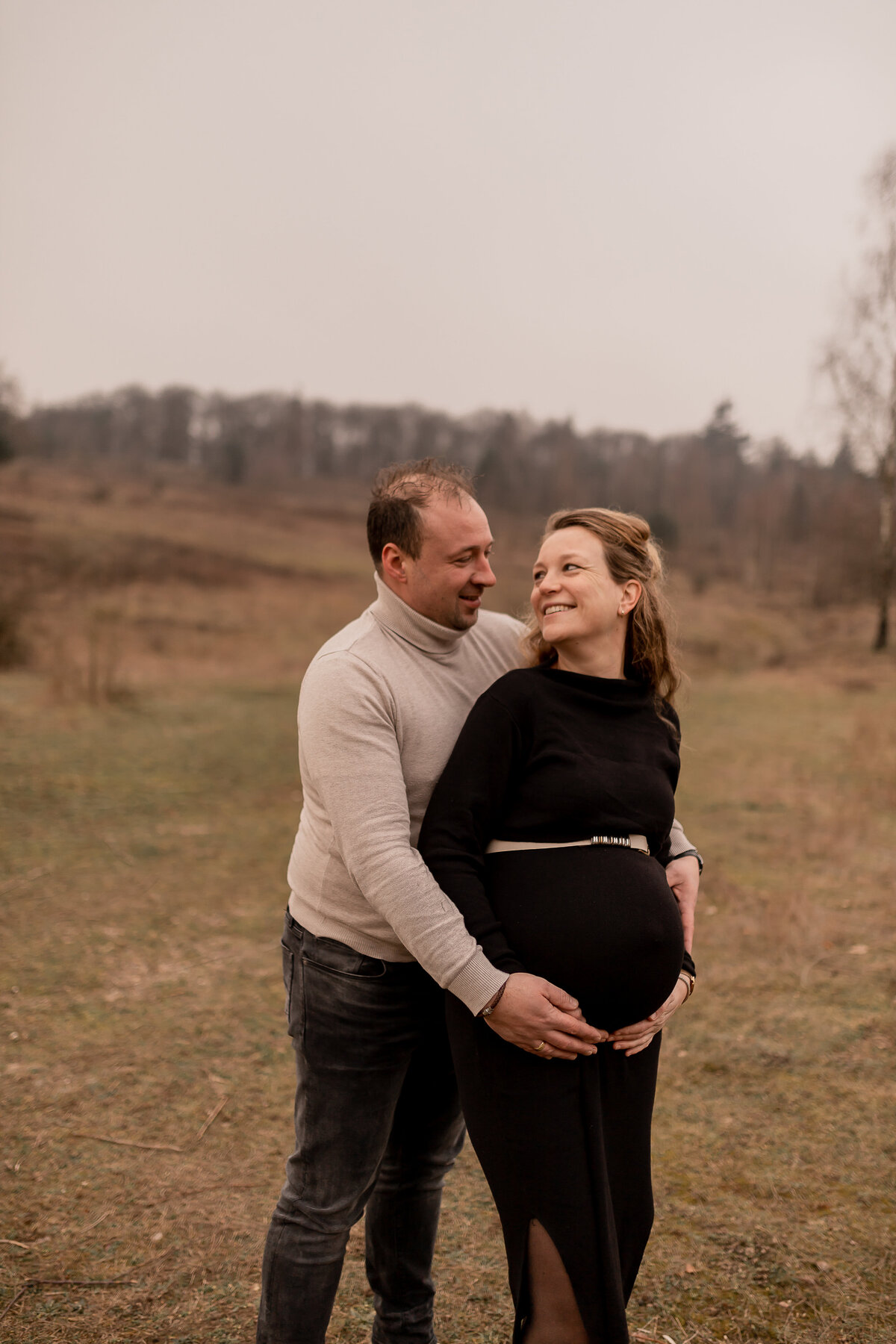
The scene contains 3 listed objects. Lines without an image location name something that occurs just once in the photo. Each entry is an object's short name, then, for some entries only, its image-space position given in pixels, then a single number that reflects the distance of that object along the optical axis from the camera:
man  1.83
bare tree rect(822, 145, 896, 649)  21.36
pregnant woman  1.75
